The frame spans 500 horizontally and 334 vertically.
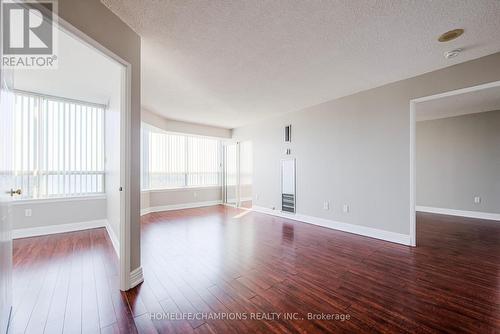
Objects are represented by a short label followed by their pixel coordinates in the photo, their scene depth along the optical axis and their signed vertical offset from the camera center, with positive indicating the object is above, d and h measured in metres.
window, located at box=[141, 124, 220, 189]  5.68 +0.22
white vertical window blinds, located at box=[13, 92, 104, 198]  3.57 +0.38
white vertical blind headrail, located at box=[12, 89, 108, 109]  3.57 +1.30
